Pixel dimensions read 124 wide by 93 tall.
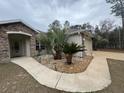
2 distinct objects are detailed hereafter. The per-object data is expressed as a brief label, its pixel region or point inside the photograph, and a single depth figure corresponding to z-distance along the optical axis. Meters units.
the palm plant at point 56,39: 8.08
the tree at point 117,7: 21.84
